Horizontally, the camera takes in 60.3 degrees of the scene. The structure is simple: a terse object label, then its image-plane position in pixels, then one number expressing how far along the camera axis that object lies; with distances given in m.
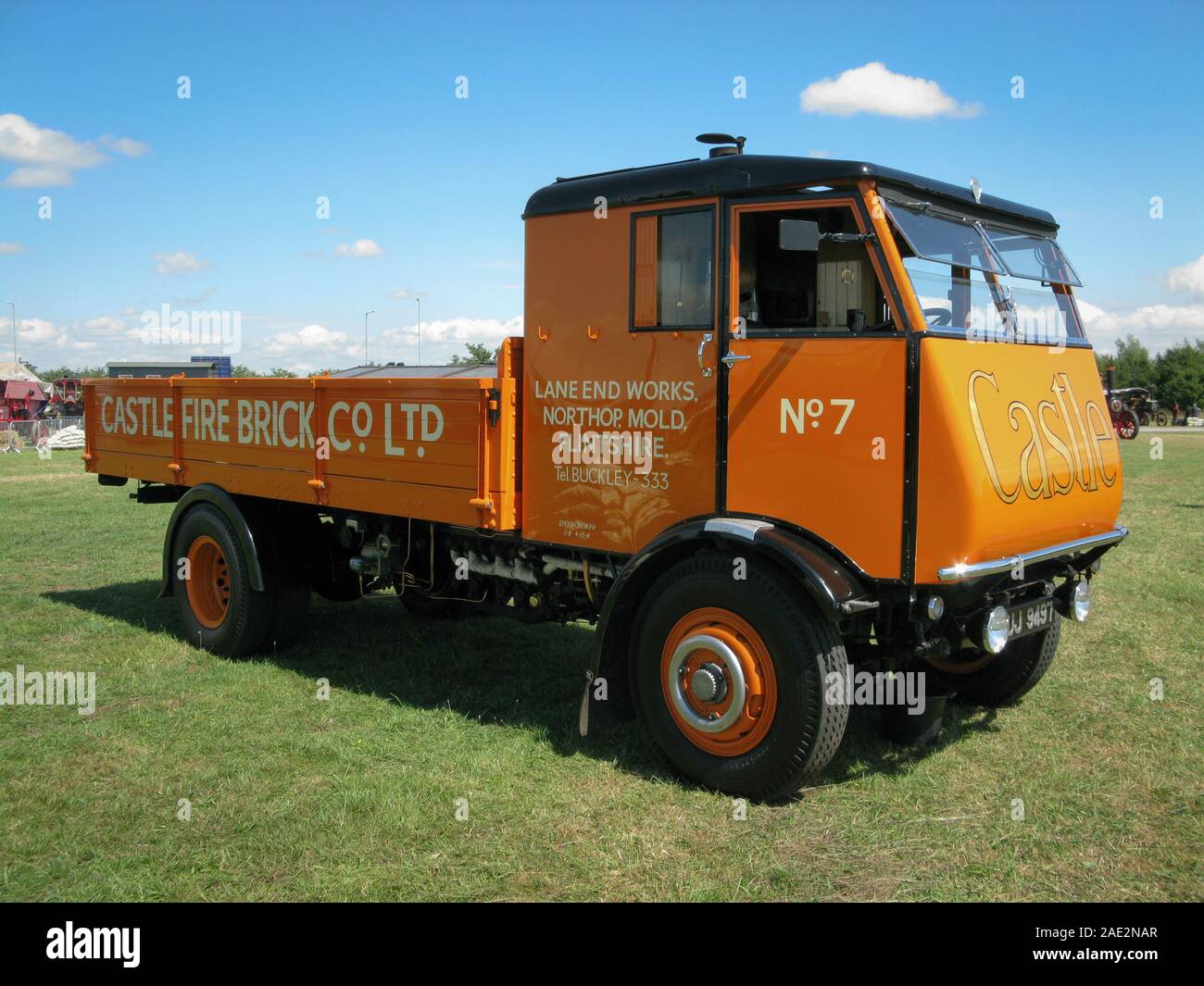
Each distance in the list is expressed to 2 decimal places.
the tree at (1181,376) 72.50
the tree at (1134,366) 75.31
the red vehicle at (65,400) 47.97
